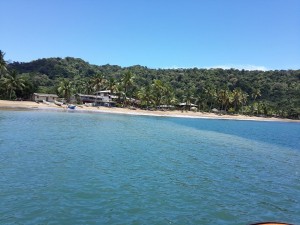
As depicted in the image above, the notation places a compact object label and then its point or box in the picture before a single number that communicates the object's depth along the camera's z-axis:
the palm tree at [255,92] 121.84
